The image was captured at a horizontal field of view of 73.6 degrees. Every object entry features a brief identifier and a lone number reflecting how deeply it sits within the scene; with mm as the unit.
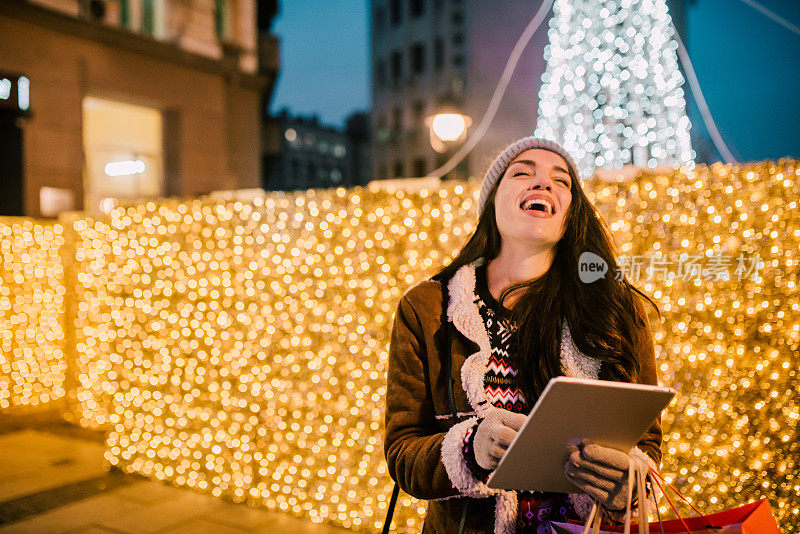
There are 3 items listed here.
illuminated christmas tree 6801
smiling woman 1541
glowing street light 8781
